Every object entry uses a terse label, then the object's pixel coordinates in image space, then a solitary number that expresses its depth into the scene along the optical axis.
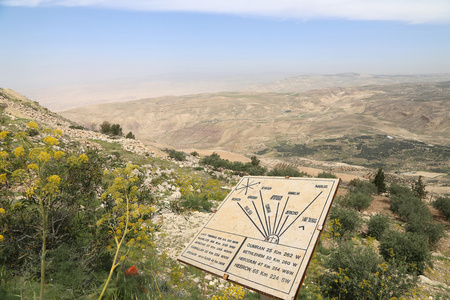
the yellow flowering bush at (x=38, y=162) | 3.04
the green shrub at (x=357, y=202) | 13.48
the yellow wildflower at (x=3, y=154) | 3.43
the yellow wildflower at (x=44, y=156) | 2.98
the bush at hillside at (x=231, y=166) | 18.78
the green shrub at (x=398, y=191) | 16.03
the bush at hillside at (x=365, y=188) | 17.45
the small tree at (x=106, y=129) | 29.53
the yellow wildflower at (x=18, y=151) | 3.16
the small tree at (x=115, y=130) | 28.82
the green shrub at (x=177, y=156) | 19.33
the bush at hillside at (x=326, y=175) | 22.20
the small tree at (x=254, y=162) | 24.76
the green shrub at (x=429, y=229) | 10.37
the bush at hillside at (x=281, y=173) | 17.52
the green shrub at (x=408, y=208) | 12.01
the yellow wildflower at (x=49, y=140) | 3.20
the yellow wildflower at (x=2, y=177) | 3.50
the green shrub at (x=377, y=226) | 9.93
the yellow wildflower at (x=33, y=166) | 3.10
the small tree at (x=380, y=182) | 19.11
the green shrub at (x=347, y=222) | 9.41
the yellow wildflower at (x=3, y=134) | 3.46
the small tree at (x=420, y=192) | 17.89
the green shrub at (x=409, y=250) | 7.87
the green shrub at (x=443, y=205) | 13.66
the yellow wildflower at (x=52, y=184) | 3.17
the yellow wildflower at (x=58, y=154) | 3.26
